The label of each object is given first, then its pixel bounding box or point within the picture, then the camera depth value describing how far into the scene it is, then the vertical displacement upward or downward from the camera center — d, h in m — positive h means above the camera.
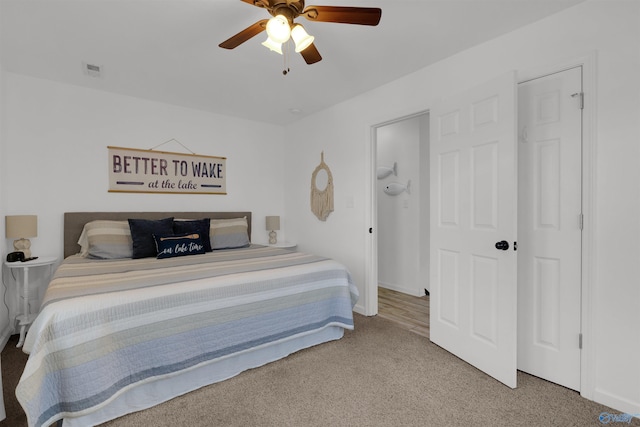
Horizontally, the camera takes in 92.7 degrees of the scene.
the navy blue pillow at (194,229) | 3.22 -0.19
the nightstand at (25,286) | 2.56 -0.63
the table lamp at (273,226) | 4.29 -0.22
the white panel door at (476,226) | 1.97 -0.12
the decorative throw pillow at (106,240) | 2.85 -0.27
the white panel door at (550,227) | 1.90 -0.12
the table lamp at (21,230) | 2.64 -0.15
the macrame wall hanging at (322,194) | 3.73 +0.20
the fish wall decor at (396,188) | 4.24 +0.31
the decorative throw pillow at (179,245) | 2.87 -0.33
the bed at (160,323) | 1.53 -0.70
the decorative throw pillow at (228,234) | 3.47 -0.27
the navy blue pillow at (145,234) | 2.92 -0.22
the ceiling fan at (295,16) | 1.58 +1.03
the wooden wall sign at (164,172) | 3.35 +0.47
